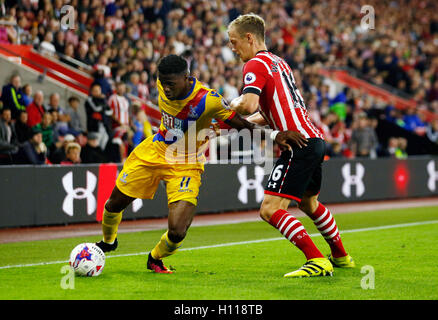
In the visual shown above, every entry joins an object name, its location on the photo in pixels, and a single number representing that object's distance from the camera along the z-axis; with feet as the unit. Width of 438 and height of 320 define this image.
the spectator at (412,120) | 79.77
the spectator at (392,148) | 68.44
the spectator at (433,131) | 77.74
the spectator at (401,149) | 69.41
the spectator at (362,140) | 64.39
